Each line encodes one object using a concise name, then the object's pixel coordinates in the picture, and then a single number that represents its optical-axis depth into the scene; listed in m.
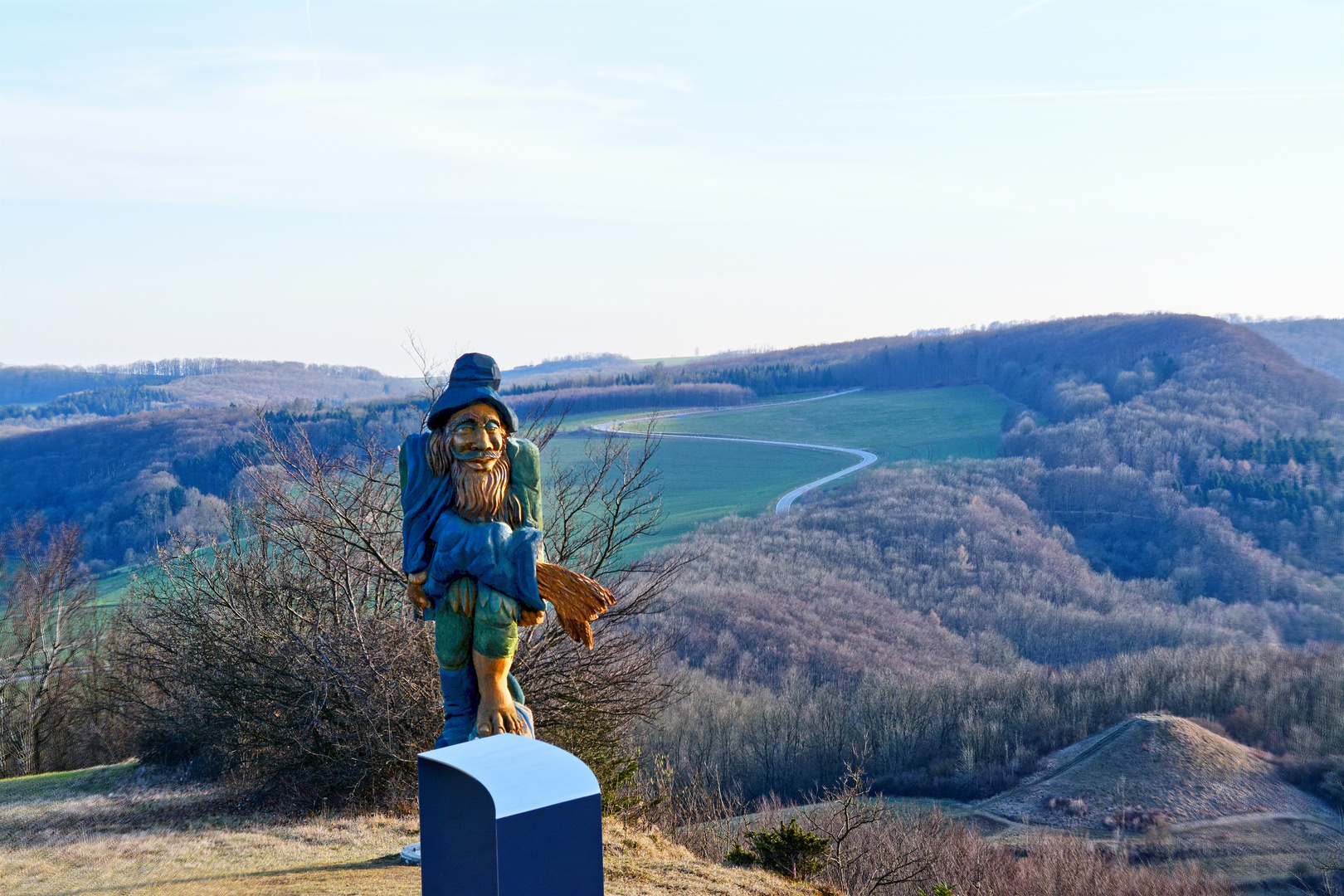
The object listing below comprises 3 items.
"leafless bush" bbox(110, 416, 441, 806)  14.47
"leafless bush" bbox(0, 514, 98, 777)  30.42
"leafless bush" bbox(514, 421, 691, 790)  15.92
